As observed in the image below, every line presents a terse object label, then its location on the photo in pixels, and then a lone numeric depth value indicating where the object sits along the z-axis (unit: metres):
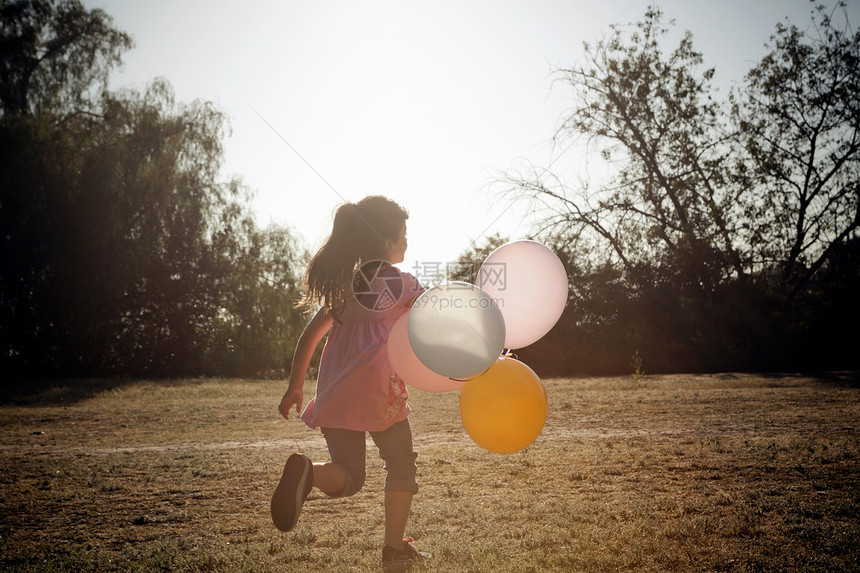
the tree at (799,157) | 18.33
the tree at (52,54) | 17.12
